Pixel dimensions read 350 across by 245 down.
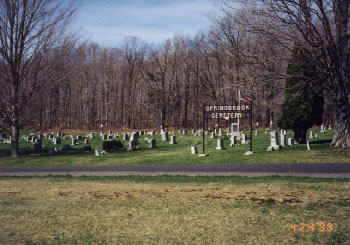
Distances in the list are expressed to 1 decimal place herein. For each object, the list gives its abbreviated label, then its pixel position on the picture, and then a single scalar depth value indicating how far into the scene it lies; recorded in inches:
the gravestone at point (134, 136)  1269.2
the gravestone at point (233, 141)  986.2
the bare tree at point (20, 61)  943.7
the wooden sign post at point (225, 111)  829.2
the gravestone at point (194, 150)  869.4
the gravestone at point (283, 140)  896.9
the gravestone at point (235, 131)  1125.0
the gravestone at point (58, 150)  1072.7
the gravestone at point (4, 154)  1009.6
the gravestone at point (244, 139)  1036.2
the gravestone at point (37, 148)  1060.2
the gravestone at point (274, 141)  815.7
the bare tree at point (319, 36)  650.8
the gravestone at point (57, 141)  1382.9
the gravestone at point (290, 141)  902.9
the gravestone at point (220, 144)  917.0
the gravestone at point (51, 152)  1023.6
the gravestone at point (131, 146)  1060.2
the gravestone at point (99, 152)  956.9
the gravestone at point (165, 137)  1383.1
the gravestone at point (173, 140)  1249.5
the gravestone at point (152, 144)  1124.5
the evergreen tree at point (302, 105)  896.3
